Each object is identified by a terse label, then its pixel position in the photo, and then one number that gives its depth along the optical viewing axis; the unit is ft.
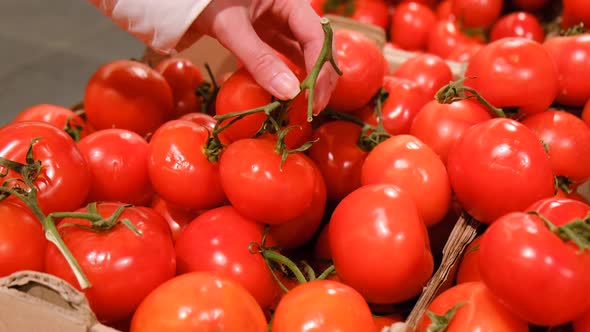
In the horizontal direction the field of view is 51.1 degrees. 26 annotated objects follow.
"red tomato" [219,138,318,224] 2.96
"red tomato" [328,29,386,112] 3.75
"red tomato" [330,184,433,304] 2.79
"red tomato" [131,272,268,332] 2.43
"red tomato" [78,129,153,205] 3.41
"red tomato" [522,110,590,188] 3.48
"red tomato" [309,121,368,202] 3.72
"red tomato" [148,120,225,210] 3.22
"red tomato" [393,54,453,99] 4.42
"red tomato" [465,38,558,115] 3.54
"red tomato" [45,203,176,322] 2.63
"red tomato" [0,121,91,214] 2.99
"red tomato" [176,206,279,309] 2.98
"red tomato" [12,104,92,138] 4.10
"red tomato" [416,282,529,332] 2.46
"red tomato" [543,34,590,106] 3.94
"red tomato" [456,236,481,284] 3.03
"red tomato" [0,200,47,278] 2.76
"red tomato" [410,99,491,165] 3.44
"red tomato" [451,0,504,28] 6.95
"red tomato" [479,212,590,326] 2.26
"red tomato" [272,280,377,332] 2.50
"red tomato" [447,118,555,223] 2.93
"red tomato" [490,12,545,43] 6.52
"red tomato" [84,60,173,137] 3.99
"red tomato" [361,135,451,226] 3.16
